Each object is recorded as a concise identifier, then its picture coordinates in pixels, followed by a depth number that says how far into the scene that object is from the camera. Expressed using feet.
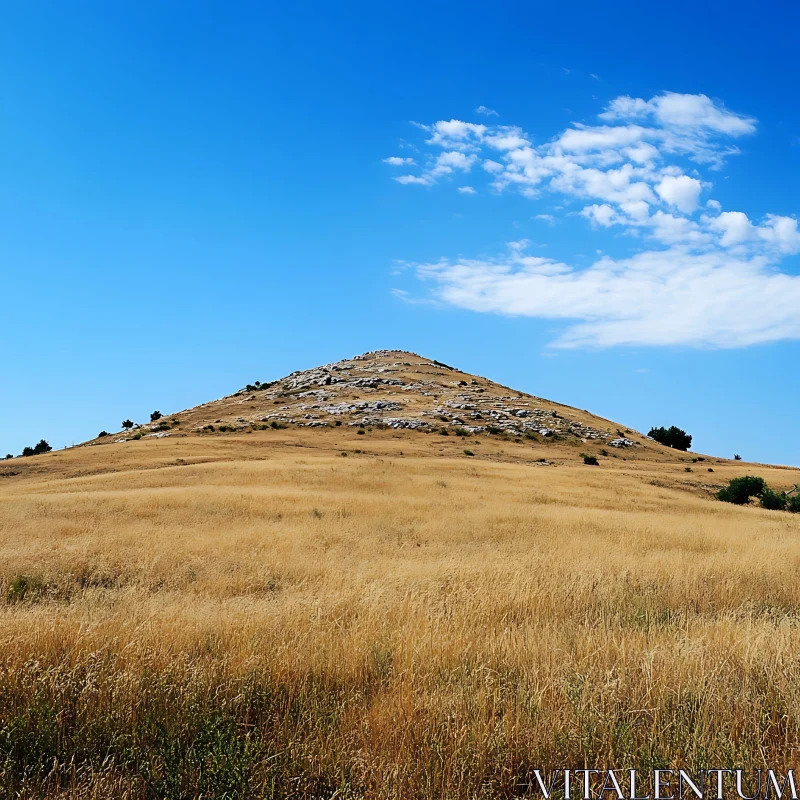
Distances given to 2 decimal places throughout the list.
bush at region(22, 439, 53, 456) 220.84
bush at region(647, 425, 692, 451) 277.85
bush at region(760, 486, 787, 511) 117.19
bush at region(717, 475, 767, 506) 121.80
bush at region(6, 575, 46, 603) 32.13
